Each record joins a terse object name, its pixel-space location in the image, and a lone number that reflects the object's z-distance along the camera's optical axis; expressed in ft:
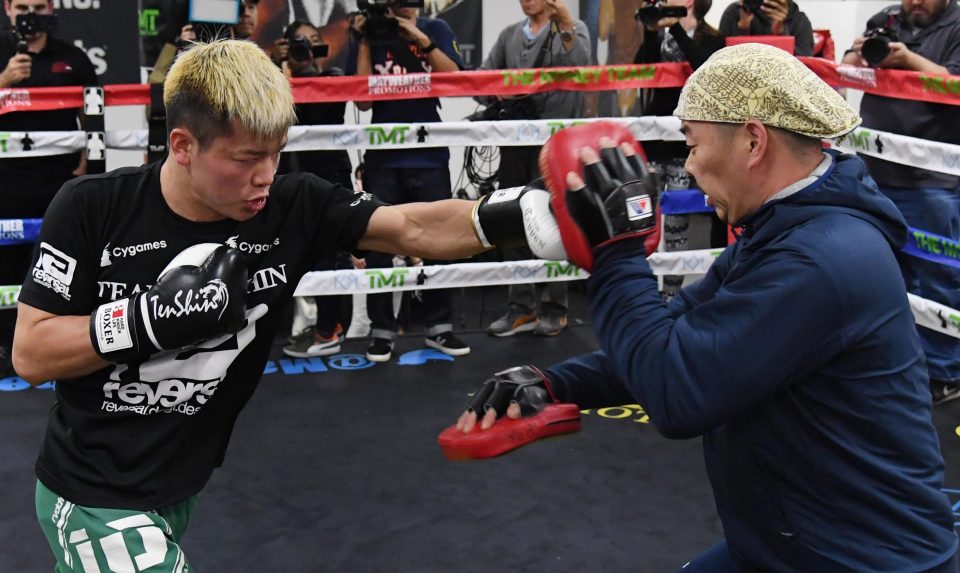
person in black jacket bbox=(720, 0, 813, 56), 16.39
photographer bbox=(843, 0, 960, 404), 13.64
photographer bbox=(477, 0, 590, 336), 16.58
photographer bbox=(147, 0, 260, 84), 15.08
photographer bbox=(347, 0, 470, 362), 15.64
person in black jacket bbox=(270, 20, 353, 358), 15.79
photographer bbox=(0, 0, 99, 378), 14.69
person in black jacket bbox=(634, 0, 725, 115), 15.43
